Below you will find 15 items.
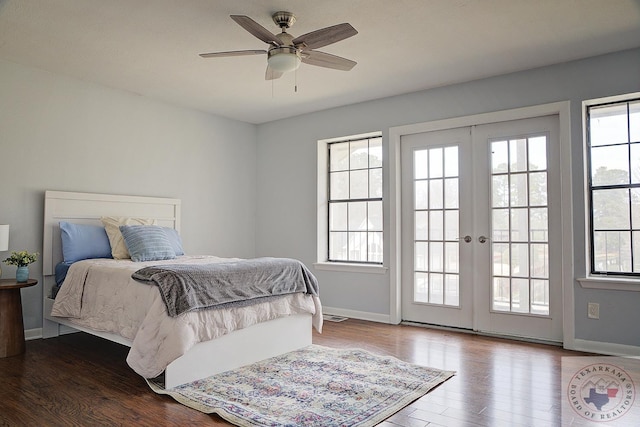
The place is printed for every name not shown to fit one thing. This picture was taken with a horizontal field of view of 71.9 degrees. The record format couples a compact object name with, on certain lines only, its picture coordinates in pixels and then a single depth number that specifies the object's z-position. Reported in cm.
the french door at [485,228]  400
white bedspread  272
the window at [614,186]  362
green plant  360
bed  275
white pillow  409
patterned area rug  236
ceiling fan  265
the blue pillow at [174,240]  442
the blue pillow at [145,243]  395
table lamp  346
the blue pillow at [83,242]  393
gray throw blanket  278
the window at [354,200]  516
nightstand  343
